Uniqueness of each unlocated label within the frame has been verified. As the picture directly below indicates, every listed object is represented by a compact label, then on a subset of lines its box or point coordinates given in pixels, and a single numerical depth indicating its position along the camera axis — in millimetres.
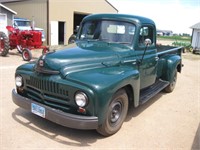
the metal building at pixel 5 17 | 17459
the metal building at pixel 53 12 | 20188
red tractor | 12781
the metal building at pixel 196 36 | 27906
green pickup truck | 3783
